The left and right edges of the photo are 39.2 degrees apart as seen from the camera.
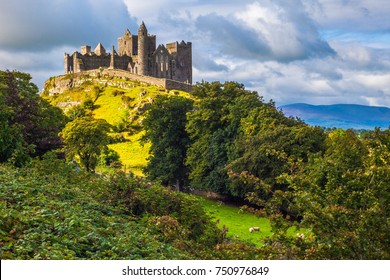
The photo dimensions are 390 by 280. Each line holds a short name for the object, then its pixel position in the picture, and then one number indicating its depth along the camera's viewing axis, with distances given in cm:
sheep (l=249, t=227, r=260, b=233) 3897
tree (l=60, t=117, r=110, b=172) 5906
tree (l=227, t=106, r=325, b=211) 4641
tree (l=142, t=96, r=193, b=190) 5875
